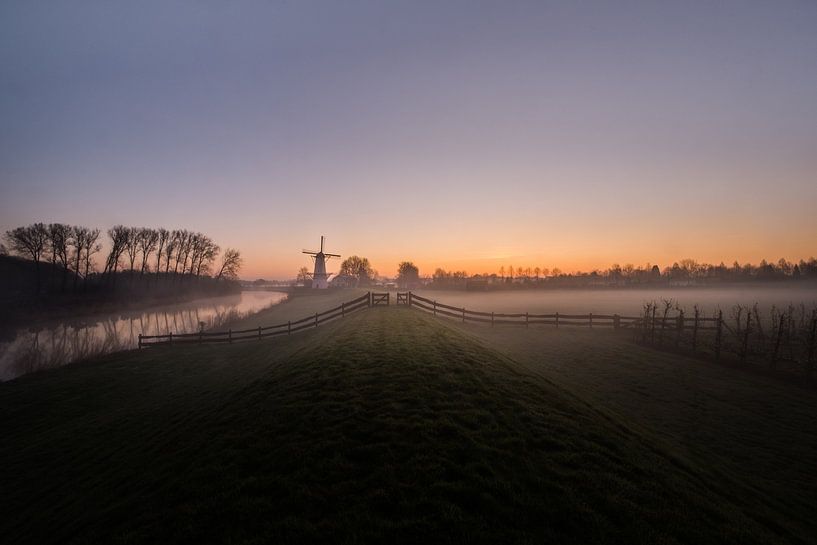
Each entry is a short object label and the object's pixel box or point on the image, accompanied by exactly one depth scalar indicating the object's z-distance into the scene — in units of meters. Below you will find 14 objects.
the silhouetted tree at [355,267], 142.25
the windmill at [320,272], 92.56
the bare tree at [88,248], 57.75
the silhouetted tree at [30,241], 52.94
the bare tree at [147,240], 69.69
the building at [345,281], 143.25
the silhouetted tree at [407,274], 149.75
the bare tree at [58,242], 55.00
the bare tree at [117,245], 62.50
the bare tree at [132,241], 66.31
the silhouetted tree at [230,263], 89.50
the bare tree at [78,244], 57.09
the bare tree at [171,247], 75.15
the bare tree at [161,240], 73.12
